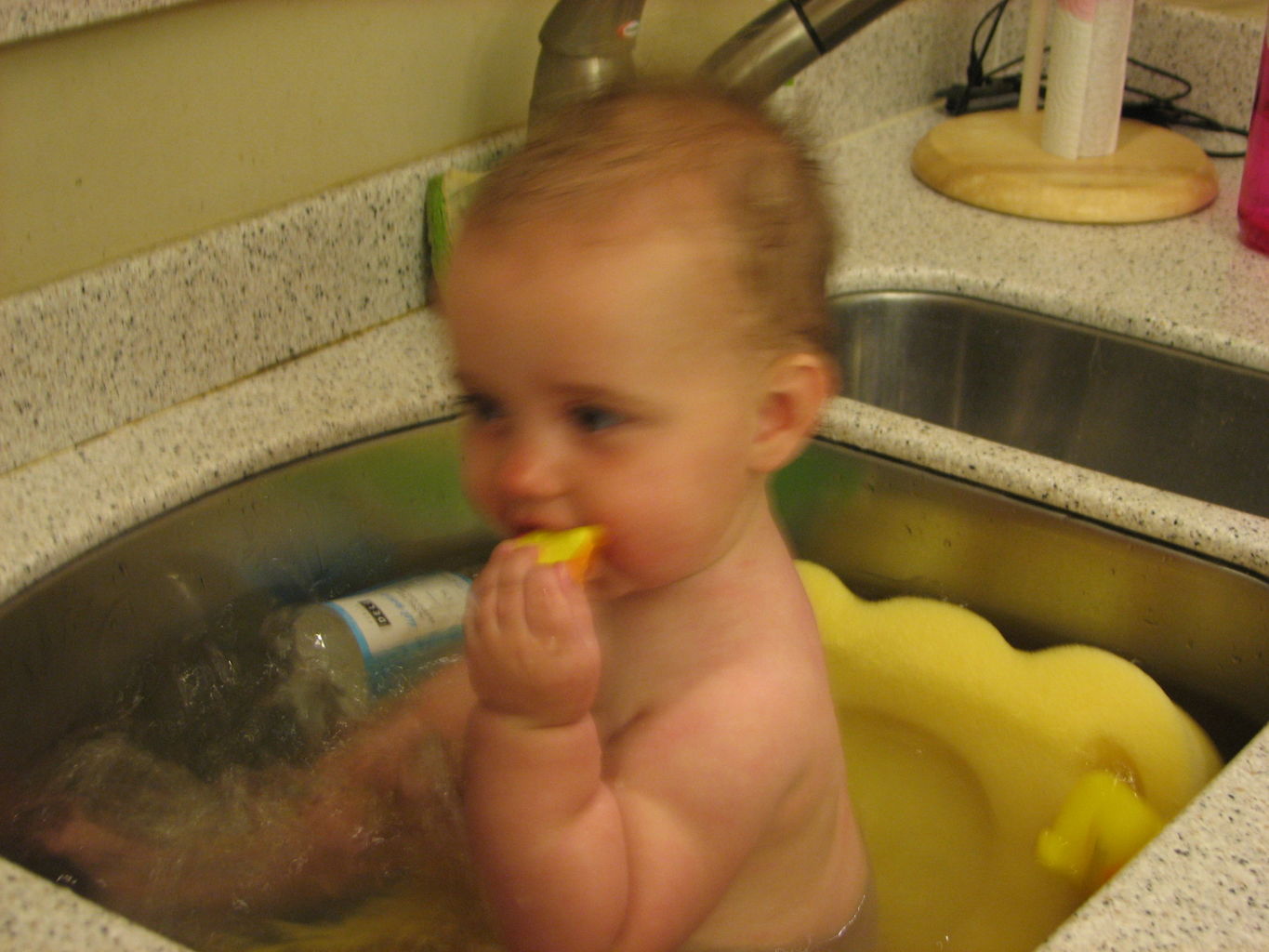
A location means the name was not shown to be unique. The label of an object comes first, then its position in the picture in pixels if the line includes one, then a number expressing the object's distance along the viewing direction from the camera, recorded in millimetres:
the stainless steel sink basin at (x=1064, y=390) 1026
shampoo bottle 861
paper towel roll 1189
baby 583
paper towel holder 1195
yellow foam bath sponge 789
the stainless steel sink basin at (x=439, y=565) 792
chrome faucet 957
